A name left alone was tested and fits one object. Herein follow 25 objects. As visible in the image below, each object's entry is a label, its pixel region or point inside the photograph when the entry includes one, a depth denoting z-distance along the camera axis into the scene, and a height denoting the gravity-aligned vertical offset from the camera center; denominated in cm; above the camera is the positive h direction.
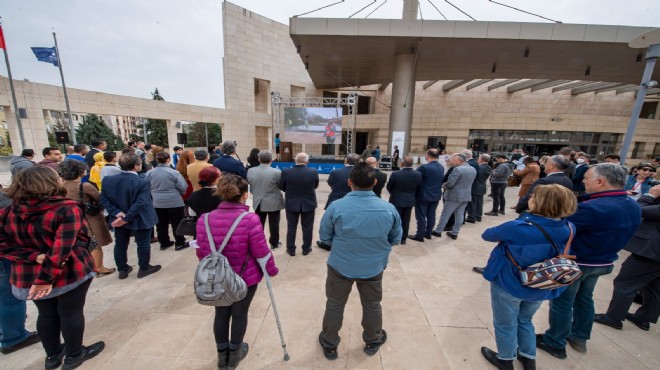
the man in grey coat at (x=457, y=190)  468 -97
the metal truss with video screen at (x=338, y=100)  1214 +171
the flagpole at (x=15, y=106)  954 +71
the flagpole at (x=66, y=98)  1083 +125
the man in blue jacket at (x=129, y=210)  319 -105
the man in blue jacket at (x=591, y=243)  197 -80
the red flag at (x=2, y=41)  913 +296
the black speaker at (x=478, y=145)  1799 -40
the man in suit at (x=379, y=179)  404 -68
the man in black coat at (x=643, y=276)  240 -128
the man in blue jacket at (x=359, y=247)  194 -87
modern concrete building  990 +394
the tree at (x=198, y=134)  4333 -65
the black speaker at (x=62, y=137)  1009 -45
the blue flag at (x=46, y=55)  1045 +290
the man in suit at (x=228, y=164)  459 -60
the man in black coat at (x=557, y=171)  315 -36
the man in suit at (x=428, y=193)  456 -100
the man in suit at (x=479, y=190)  571 -116
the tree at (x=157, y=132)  3569 -47
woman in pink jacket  180 -85
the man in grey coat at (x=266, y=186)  396 -84
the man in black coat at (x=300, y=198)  392 -101
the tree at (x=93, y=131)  3406 -58
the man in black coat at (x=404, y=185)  424 -81
